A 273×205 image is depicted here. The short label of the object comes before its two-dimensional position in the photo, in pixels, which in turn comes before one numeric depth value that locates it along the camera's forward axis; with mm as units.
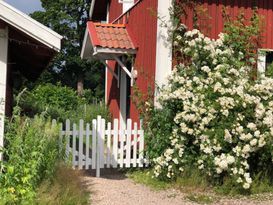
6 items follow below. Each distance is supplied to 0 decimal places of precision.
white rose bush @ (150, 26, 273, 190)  7625
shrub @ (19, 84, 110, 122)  23209
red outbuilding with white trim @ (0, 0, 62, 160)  6578
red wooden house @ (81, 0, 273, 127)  9672
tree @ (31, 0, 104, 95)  41781
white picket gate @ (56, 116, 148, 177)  9164
